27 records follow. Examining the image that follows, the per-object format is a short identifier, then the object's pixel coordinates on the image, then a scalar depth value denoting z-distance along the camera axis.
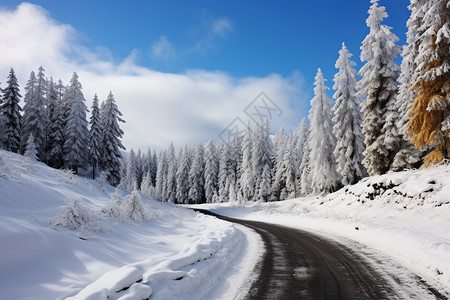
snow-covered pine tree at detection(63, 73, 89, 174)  38.28
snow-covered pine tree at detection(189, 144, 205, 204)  70.44
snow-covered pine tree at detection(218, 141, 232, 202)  62.95
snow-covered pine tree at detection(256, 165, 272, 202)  53.31
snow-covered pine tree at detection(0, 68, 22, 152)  37.34
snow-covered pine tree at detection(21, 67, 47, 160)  39.09
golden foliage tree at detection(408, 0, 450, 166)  15.41
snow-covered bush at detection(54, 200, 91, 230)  7.99
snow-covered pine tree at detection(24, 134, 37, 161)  33.09
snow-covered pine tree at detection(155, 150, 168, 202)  82.27
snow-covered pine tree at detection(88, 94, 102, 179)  40.03
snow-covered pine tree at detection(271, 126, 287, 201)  54.93
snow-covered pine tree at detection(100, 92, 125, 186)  40.72
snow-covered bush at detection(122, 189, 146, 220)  11.65
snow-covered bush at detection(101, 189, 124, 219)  10.84
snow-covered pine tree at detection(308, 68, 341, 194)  31.88
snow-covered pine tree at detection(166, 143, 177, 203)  78.12
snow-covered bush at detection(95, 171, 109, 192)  25.77
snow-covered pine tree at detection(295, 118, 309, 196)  56.00
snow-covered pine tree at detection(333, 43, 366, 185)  28.61
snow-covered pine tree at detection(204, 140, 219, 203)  68.00
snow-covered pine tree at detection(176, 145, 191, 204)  73.50
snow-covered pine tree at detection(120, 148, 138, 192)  89.08
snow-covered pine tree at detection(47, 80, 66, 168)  39.41
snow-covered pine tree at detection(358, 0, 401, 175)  23.38
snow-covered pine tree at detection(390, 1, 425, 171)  18.25
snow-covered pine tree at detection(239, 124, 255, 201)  55.56
